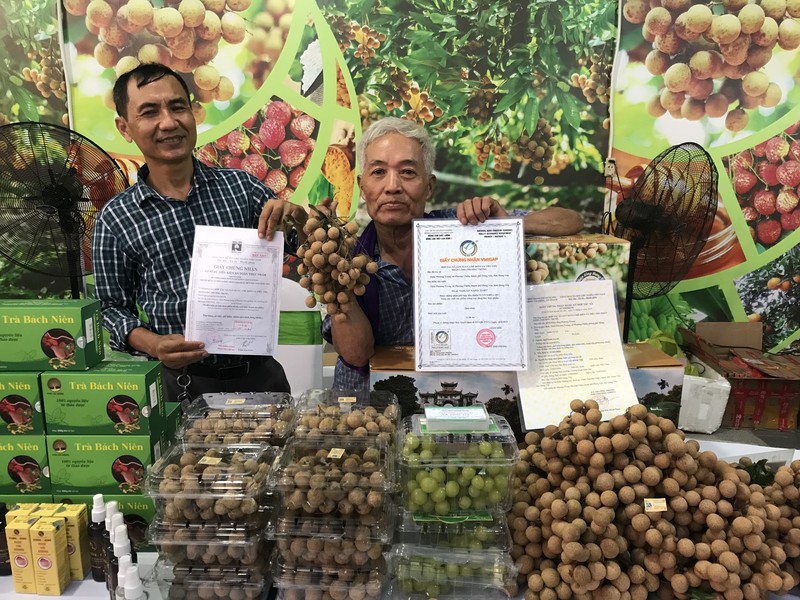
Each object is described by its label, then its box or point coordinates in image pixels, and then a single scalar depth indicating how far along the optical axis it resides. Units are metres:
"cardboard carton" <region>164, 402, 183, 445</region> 1.35
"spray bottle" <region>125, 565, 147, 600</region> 0.99
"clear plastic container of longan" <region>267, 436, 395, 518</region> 1.00
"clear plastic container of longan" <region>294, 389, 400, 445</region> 1.15
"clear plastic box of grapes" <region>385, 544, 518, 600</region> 1.04
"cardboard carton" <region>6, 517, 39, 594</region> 1.09
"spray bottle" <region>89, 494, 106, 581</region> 1.12
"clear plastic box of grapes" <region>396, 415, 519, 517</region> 1.05
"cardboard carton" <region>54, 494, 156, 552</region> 1.23
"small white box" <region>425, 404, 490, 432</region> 1.13
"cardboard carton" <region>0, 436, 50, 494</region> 1.23
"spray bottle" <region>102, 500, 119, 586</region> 1.08
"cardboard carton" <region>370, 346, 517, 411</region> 1.42
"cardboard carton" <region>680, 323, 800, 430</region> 3.60
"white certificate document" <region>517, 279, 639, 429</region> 1.36
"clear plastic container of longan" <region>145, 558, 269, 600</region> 1.03
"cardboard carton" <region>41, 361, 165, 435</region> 1.22
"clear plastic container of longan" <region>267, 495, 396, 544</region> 1.01
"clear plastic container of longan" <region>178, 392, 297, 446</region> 1.18
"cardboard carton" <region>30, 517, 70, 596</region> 1.09
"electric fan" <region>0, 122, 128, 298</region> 2.52
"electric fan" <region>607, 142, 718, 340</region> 3.01
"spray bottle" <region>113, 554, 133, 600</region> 1.00
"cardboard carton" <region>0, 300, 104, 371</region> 1.22
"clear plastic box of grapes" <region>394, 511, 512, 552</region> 1.05
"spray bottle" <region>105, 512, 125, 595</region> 1.06
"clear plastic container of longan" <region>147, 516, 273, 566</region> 1.01
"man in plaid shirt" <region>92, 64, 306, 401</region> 1.96
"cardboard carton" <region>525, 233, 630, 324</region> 1.49
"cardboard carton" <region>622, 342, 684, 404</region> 1.43
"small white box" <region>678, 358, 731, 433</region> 3.56
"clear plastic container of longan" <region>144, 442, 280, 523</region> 1.01
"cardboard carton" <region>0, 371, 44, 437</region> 1.22
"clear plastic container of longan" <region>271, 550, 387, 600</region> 1.02
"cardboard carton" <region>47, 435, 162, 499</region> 1.23
